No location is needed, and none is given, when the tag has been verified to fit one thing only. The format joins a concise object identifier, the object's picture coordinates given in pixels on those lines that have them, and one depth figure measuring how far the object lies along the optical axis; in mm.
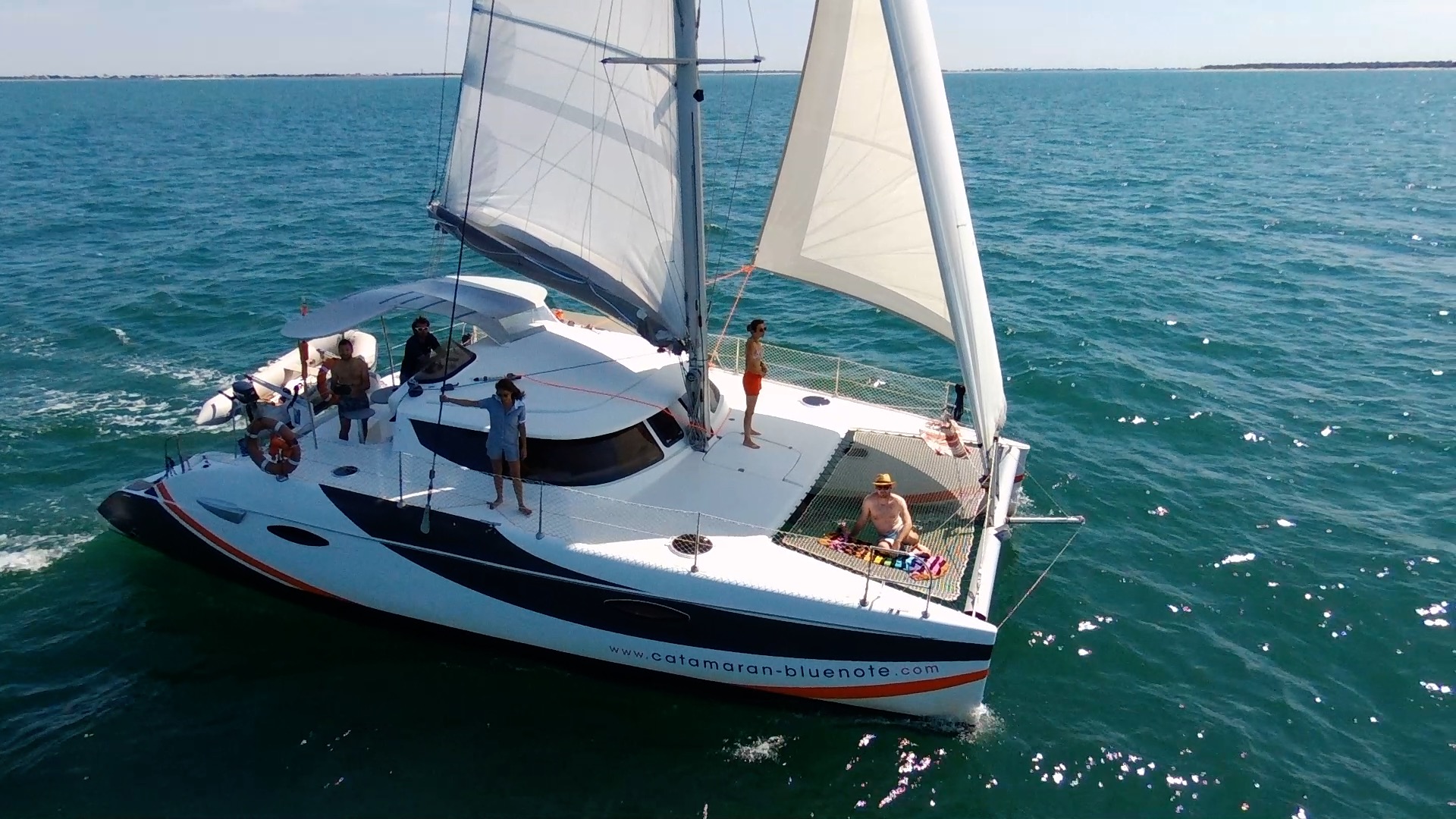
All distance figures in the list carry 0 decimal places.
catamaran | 9125
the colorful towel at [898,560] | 9359
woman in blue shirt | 9430
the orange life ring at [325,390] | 11984
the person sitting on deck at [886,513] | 9758
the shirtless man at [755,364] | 10750
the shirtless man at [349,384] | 10961
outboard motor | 10898
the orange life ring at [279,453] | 10273
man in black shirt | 11570
